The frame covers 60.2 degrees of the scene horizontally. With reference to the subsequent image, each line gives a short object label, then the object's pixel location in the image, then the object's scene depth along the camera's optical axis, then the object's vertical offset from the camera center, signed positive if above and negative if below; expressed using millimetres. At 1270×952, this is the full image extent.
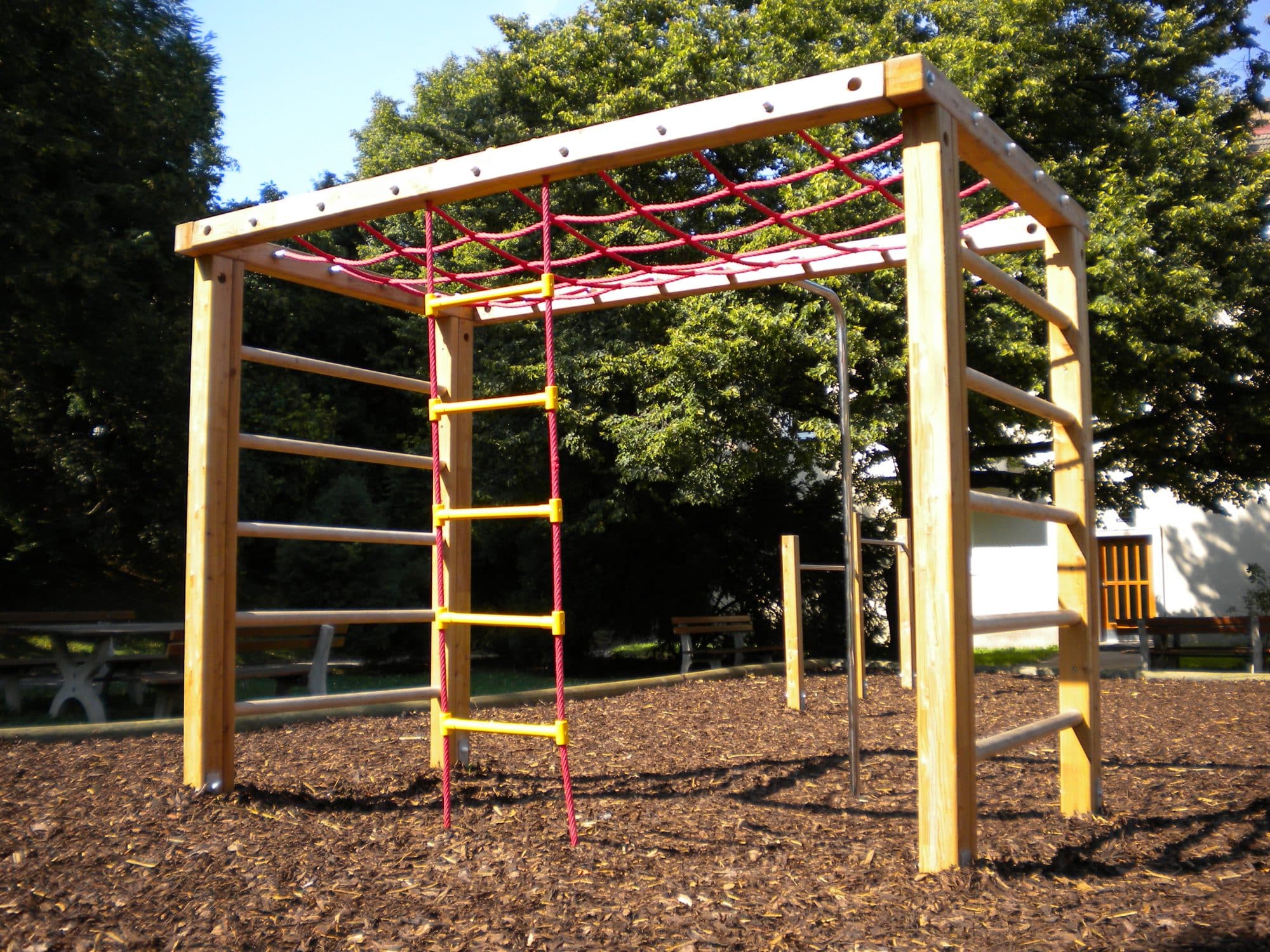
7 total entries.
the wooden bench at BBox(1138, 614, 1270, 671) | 11508 -649
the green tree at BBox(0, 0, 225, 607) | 10492 +3479
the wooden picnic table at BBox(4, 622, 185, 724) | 8188 -581
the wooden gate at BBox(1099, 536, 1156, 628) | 17703 -95
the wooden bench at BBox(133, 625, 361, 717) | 8078 -643
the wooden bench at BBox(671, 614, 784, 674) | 13328 -681
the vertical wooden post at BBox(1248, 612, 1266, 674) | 11383 -770
